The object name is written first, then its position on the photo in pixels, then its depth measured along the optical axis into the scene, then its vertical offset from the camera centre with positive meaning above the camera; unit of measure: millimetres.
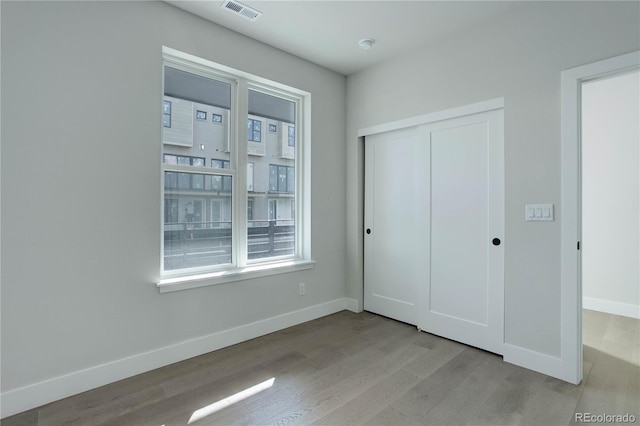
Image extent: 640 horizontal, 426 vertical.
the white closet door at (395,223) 3348 -126
